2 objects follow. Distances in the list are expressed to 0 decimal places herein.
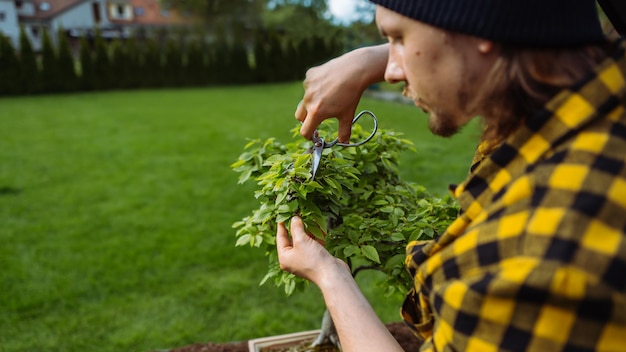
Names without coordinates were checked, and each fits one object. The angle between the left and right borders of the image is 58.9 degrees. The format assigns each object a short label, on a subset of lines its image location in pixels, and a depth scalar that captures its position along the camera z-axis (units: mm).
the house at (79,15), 30891
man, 806
